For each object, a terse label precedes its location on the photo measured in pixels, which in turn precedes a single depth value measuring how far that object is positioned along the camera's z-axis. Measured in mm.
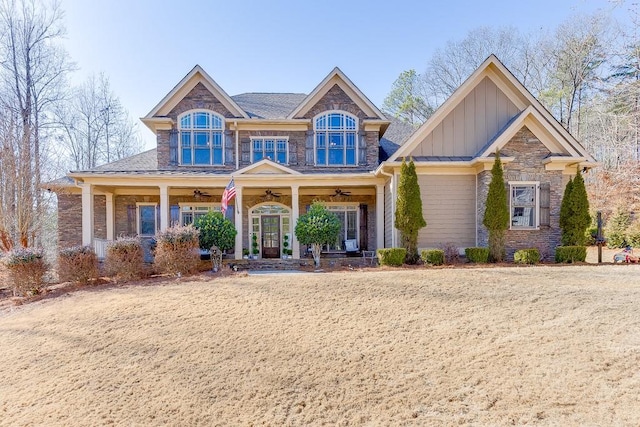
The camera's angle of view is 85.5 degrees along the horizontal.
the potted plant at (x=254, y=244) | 14281
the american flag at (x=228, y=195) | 10688
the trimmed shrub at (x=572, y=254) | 9867
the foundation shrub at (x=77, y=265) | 9320
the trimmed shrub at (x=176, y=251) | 9578
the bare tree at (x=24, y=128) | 12875
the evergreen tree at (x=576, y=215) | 10297
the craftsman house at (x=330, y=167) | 10883
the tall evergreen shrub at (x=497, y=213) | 10203
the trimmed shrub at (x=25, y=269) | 9141
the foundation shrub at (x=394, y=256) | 10133
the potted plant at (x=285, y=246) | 14430
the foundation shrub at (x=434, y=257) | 9984
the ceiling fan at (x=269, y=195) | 14204
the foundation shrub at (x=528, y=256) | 9789
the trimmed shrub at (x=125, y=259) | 9477
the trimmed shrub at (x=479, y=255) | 10109
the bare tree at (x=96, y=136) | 24859
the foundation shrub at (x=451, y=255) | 10531
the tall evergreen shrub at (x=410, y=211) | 10586
